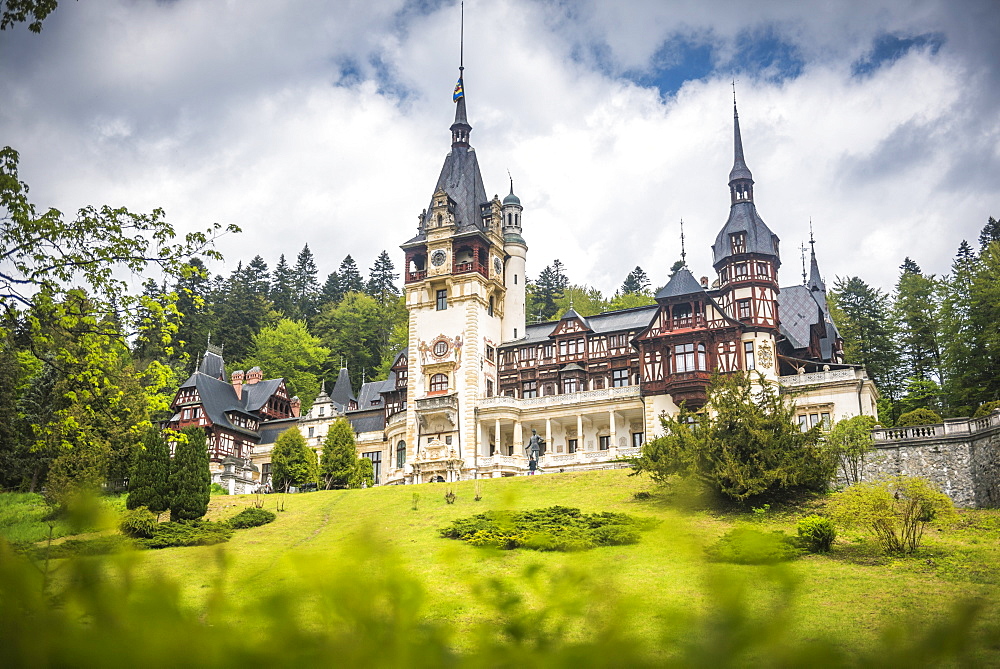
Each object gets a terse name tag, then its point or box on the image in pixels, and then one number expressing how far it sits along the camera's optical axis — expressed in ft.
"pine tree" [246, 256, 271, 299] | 350.64
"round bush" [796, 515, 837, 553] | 82.94
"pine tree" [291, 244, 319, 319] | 354.13
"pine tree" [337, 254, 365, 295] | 363.97
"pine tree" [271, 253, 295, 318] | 349.41
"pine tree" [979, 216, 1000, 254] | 245.45
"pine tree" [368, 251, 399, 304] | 362.33
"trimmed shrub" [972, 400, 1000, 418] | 127.37
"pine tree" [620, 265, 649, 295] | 356.38
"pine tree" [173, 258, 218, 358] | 287.28
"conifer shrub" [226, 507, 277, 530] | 112.06
